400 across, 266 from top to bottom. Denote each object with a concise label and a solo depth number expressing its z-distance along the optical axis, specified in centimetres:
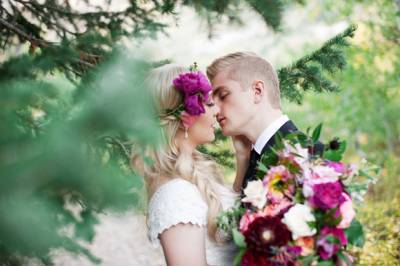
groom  264
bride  212
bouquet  170
